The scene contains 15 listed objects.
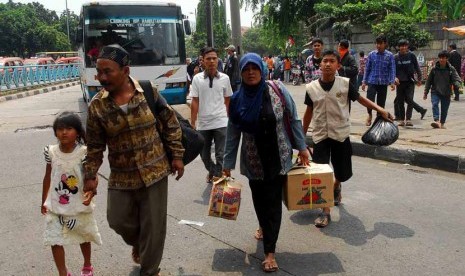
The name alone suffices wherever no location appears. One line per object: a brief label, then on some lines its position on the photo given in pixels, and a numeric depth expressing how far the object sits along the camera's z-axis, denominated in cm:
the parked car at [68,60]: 4058
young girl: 300
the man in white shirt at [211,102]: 534
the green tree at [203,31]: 3803
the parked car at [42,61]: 3226
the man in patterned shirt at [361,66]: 1666
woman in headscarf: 327
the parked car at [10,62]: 2545
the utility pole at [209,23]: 1555
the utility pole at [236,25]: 1168
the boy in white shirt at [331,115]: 420
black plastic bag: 441
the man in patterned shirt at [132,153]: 277
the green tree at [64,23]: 6857
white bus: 1080
